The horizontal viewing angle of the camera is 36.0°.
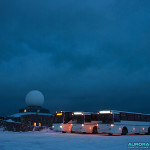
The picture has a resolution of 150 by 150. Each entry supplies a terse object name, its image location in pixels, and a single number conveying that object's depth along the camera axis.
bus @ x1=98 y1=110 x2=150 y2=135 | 27.44
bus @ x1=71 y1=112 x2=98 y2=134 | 30.44
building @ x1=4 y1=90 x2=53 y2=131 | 59.59
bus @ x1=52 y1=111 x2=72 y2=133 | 32.62
